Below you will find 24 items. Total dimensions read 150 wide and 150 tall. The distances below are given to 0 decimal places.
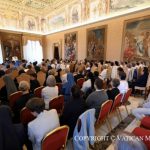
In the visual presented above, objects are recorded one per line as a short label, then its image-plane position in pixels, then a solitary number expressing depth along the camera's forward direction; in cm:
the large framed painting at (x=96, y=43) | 1123
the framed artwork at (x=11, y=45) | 1502
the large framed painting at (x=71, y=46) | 1388
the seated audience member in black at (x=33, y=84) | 472
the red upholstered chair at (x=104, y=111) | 264
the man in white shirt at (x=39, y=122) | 181
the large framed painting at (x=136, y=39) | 860
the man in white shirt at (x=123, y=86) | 420
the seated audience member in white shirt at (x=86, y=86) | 432
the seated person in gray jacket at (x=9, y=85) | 399
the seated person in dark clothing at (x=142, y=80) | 573
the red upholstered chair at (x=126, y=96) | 379
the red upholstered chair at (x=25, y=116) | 240
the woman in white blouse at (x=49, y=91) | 339
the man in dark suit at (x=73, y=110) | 238
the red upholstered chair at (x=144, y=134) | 197
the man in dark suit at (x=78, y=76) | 582
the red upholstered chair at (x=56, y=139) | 167
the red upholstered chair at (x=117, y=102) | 324
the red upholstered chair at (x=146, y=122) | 275
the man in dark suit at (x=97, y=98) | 289
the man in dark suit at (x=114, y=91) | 348
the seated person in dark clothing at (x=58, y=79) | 575
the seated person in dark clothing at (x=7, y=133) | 158
